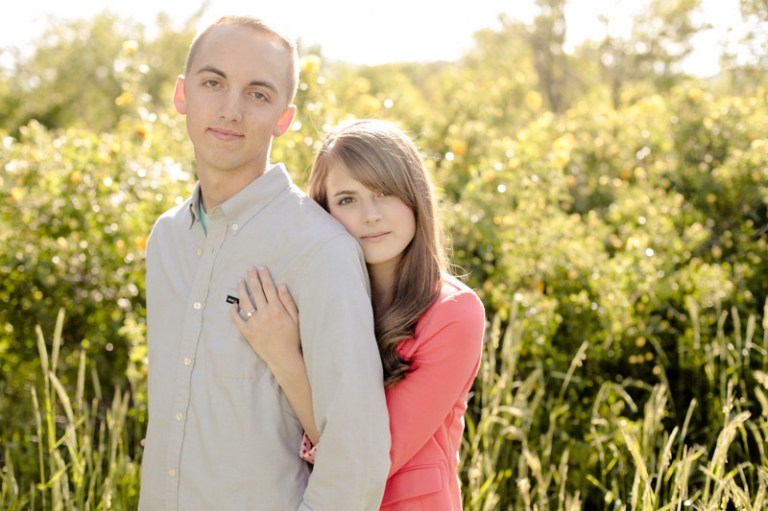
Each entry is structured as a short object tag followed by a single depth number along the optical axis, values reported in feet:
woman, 6.04
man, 5.58
